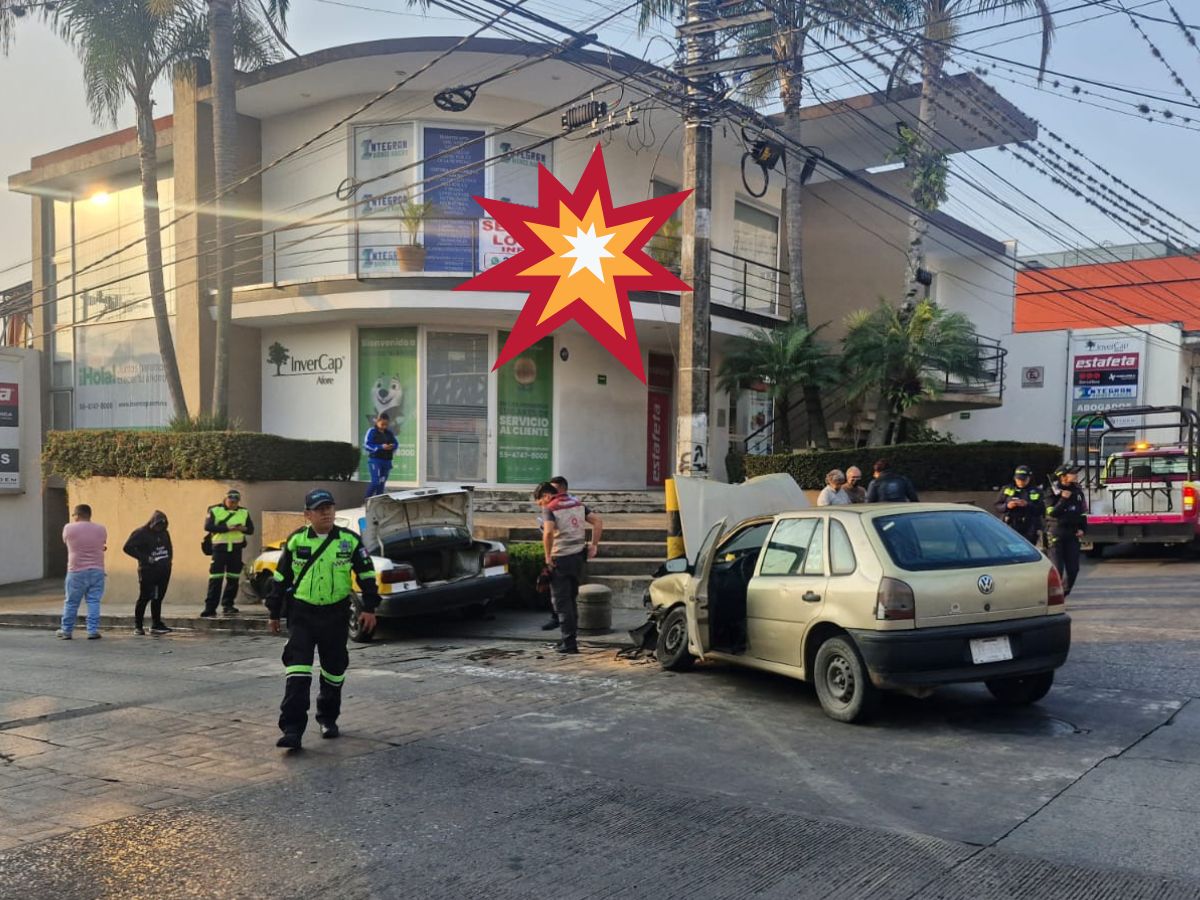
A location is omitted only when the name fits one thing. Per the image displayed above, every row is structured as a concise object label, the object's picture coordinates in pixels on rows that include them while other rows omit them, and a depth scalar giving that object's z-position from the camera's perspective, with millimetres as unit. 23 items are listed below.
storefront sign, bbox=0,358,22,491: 22656
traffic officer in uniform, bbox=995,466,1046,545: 12016
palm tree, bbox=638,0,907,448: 18578
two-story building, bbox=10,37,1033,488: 17562
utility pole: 11023
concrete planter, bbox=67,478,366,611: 16078
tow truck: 14953
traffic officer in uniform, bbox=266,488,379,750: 6473
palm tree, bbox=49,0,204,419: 17734
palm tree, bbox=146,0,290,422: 17453
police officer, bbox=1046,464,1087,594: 11398
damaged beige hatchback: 6246
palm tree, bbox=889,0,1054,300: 19797
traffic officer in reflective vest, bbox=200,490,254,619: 13398
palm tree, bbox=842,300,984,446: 18312
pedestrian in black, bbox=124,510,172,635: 12703
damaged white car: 10984
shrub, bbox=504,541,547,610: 12867
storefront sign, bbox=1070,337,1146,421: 29234
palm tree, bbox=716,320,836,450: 18516
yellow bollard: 10477
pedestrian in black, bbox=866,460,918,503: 11359
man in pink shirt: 12477
